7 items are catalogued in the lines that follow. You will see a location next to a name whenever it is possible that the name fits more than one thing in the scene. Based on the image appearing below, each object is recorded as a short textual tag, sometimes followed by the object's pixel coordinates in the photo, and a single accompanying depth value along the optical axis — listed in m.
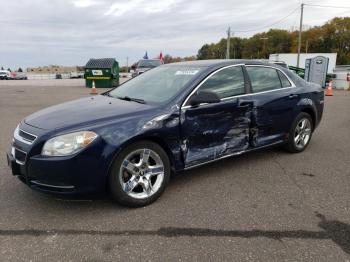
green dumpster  19.73
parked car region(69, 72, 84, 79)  53.47
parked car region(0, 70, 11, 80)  41.00
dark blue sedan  3.15
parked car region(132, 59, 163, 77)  18.98
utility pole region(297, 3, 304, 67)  36.54
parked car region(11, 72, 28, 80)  43.23
